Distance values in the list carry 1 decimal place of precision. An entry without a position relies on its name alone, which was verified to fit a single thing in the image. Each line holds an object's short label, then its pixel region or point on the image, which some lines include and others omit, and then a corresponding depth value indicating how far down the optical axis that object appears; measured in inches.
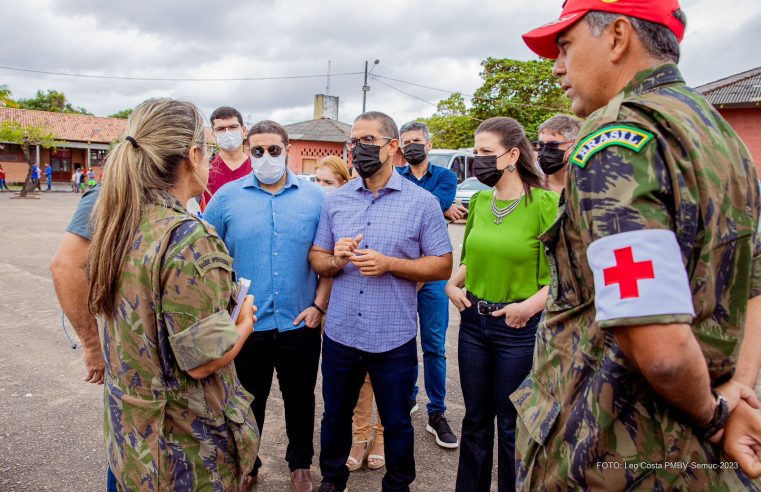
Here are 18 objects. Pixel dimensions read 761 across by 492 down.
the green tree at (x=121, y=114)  2164.2
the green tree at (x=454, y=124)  1254.3
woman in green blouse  97.8
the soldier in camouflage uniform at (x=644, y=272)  38.3
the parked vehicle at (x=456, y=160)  717.3
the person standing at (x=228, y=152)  153.9
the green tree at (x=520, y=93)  1172.5
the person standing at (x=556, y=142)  129.9
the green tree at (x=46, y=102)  2082.9
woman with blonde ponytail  62.2
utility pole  1202.6
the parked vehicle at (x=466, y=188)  664.4
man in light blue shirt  112.3
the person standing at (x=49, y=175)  1220.5
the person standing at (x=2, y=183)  1111.7
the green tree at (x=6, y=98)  1368.0
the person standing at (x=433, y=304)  142.3
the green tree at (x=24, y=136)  959.6
